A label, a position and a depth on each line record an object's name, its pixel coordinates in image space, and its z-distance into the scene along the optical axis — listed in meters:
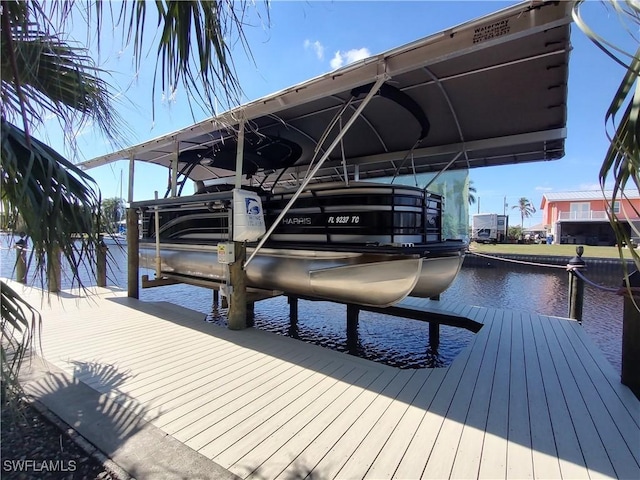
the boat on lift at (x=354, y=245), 3.40
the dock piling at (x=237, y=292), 4.23
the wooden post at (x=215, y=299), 7.53
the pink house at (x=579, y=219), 28.86
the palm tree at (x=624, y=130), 0.80
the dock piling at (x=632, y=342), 2.47
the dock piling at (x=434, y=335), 5.27
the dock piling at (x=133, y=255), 5.86
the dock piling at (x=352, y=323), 5.57
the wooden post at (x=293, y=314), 6.29
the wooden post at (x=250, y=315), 5.71
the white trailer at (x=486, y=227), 26.80
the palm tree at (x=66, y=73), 1.13
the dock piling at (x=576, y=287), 4.55
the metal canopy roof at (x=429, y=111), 2.51
